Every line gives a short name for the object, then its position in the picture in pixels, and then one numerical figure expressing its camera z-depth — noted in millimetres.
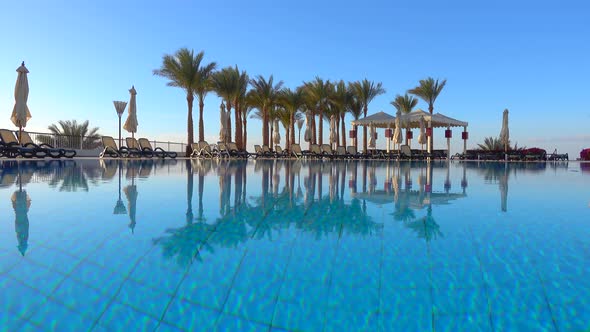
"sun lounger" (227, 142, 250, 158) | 21750
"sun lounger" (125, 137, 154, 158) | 17950
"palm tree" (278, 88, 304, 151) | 29562
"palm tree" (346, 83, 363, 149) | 29156
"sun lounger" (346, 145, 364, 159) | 23005
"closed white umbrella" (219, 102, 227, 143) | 23972
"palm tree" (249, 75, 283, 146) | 28375
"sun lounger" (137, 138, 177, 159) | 18891
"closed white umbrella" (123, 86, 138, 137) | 19016
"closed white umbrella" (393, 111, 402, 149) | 20594
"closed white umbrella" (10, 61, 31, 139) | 13703
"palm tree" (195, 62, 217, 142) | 23844
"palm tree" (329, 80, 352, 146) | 28766
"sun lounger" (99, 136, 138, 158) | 17188
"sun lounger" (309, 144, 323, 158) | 22036
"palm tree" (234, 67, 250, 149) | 26828
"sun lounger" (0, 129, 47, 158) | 12523
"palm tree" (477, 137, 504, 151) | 29191
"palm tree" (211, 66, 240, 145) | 26078
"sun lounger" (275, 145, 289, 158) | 26625
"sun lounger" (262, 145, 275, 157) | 24670
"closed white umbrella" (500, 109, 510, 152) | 21781
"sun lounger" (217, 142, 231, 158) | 21412
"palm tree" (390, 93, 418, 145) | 29875
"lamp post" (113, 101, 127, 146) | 18452
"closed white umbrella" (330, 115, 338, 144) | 27064
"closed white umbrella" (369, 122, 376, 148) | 23453
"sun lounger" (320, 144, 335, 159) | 23153
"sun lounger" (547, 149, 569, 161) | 22645
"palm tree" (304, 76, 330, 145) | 28656
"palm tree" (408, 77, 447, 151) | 26344
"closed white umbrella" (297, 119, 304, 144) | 37500
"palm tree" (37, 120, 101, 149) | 20720
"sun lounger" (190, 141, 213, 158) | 21420
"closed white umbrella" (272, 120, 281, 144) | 29594
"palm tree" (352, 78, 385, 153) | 28453
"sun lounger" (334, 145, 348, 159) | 22969
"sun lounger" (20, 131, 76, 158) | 13626
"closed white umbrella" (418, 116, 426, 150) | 20514
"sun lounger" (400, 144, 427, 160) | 21172
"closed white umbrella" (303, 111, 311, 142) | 27828
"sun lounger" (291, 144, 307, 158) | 22205
